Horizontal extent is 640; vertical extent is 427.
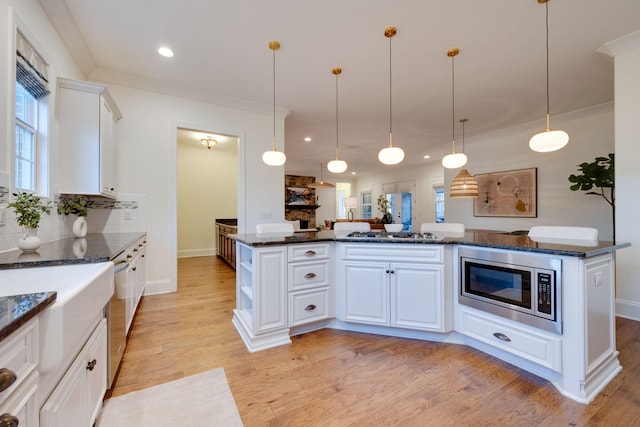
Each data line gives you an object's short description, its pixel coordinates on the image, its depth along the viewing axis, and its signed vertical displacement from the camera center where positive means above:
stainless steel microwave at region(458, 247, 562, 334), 1.67 -0.51
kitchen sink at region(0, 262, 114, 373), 0.79 -0.33
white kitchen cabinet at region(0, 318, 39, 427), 0.60 -0.40
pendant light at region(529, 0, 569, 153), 2.19 +0.63
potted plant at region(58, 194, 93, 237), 2.45 +0.06
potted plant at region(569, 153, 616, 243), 3.31 +0.49
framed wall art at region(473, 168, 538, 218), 4.84 +0.40
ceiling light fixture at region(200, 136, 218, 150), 5.29 +1.53
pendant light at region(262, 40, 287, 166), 2.84 +0.62
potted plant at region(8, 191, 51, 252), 1.66 -0.02
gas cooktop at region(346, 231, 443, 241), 2.33 -0.20
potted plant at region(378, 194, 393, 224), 9.87 +0.41
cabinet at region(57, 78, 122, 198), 2.45 +0.75
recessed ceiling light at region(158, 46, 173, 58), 2.73 +1.73
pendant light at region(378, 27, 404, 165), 2.68 +0.61
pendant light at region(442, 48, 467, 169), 2.75 +0.66
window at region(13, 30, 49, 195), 1.89 +0.77
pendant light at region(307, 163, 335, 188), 7.27 +0.84
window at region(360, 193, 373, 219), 11.04 +0.46
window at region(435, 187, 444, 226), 8.27 +0.34
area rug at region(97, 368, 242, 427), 1.41 -1.10
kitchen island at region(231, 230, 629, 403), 1.63 -0.68
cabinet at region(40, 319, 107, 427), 0.87 -0.69
